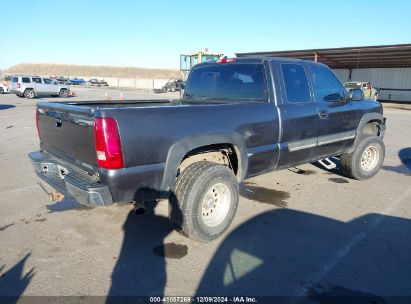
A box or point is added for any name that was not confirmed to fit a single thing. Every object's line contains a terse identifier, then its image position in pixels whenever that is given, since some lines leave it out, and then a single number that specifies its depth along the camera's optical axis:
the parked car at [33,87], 25.23
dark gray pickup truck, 3.03
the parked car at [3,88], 30.51
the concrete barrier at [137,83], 58.62
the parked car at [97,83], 60.71
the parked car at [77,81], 60.66
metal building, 26.16
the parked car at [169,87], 43.39
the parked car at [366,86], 23.84
